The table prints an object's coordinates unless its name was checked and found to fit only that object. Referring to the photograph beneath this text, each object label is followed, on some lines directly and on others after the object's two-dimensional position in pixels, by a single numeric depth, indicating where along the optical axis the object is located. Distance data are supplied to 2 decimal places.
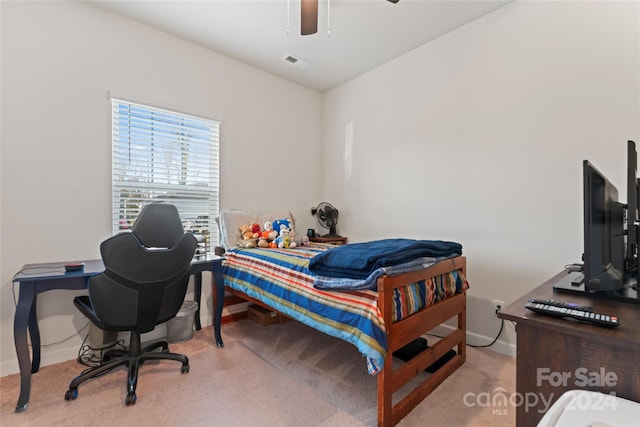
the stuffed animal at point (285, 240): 2.82
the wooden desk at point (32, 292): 1.68
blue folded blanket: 1.57
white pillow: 2.90
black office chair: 1.72
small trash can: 2.51
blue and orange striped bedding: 1.47
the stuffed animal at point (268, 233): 2.93
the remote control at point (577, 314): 0.88
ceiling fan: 1.81
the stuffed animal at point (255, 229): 2.92
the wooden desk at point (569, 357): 0.84
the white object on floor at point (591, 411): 0.71
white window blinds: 2.50
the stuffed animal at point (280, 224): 3.07
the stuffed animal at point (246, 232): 2.90
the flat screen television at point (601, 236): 1.03
